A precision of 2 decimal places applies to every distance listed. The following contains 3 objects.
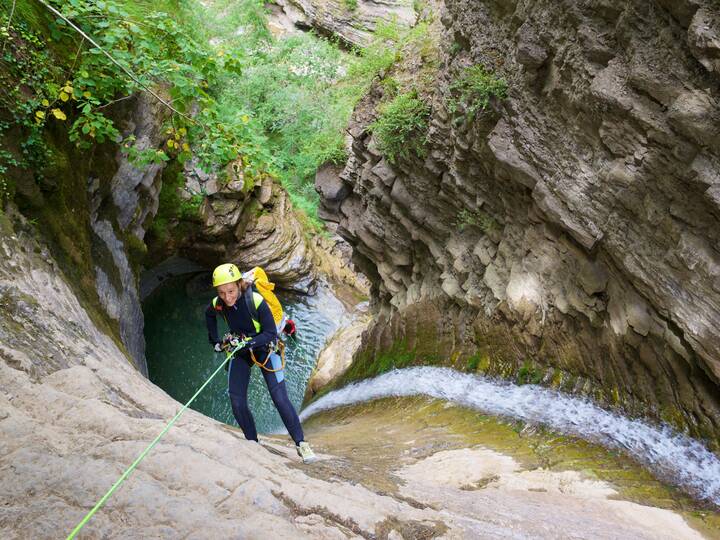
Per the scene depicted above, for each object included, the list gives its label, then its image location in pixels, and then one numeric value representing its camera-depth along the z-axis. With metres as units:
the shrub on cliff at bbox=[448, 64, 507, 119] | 6.83
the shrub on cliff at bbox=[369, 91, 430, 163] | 8.98
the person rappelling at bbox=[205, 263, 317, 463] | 4.54
